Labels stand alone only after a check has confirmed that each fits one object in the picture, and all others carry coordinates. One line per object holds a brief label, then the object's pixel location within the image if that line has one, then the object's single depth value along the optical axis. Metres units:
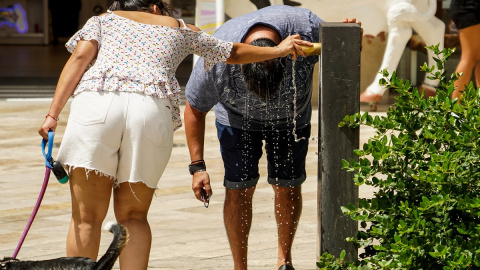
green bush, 7.57
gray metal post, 8.67
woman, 9.05
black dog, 7.37
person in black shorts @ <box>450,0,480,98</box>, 22.08
